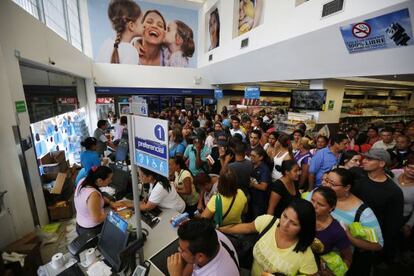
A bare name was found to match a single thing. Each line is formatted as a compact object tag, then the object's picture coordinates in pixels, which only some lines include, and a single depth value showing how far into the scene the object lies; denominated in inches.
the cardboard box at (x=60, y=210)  126.4
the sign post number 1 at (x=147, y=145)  51.8
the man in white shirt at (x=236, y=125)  197.9
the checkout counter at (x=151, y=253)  62.8
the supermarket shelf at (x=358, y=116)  316.8
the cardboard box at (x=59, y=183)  128.6
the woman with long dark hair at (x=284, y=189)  82.1
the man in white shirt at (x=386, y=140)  155.7
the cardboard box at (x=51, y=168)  146.9
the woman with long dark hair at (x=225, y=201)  75.4
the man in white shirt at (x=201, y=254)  46.3
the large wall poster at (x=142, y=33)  399.9
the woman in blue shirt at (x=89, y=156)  134.3
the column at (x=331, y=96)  224.2
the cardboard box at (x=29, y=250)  83.4
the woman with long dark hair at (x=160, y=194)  89.0
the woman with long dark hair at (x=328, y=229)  58.3
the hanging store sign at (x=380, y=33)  119.0
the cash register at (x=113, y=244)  60.1
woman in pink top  77.3
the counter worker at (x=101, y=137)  199.9
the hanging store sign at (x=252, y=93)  293.4
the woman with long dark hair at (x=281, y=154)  116.2
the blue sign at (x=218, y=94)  388.2
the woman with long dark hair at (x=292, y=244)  47.3
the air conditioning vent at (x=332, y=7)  152.2
